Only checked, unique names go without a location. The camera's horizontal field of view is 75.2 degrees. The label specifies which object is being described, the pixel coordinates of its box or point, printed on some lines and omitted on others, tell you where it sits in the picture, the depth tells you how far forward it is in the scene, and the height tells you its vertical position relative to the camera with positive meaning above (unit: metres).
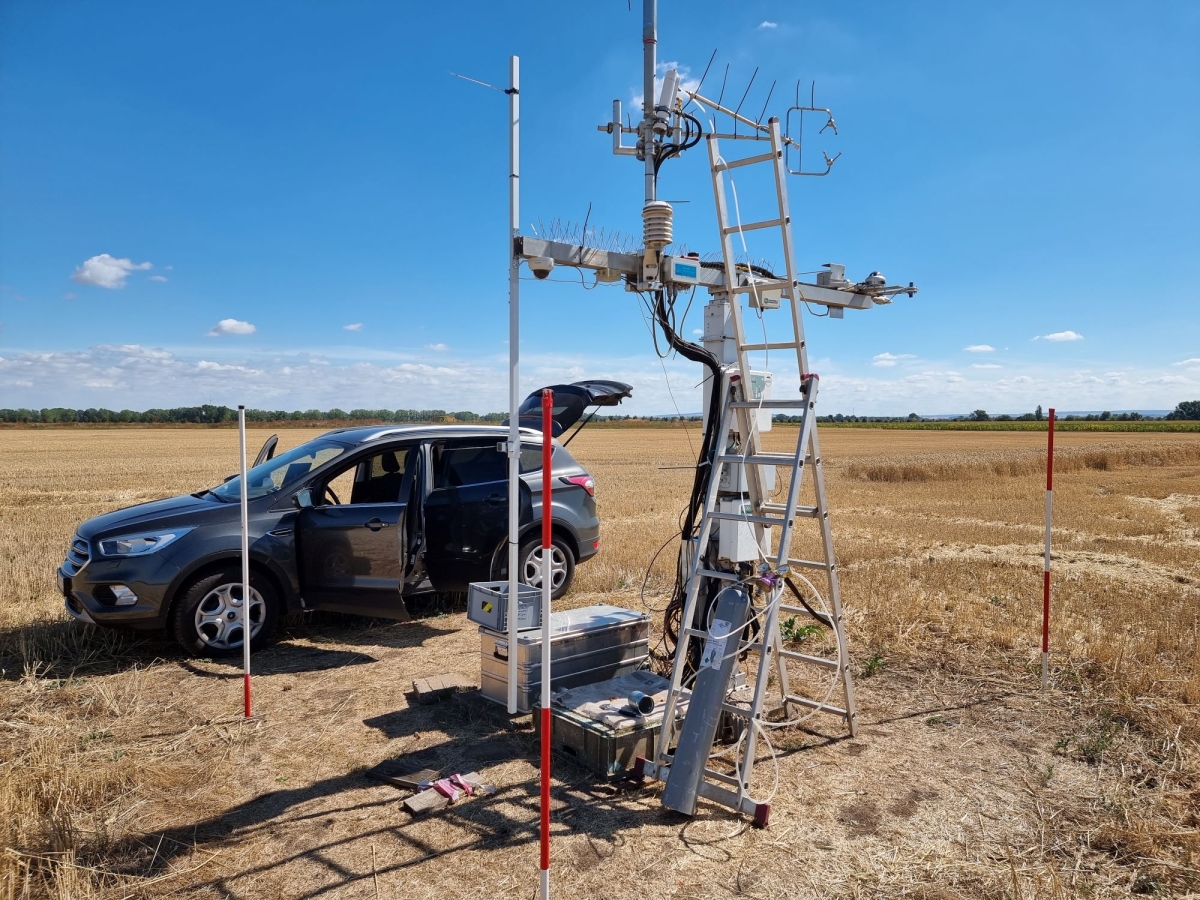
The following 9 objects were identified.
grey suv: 6.18 -0.98
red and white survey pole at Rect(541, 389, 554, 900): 3.02 -0.89
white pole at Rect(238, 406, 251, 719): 5.14 -1.01
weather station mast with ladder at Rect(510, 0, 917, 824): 4.20 -0.11
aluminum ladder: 4.17 -0.42
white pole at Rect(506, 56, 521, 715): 4.64 +0.67
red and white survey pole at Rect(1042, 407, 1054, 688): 5.73 -1.56
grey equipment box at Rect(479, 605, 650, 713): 5.23 -1.59
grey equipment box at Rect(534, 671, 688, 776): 4.46 -1.77
